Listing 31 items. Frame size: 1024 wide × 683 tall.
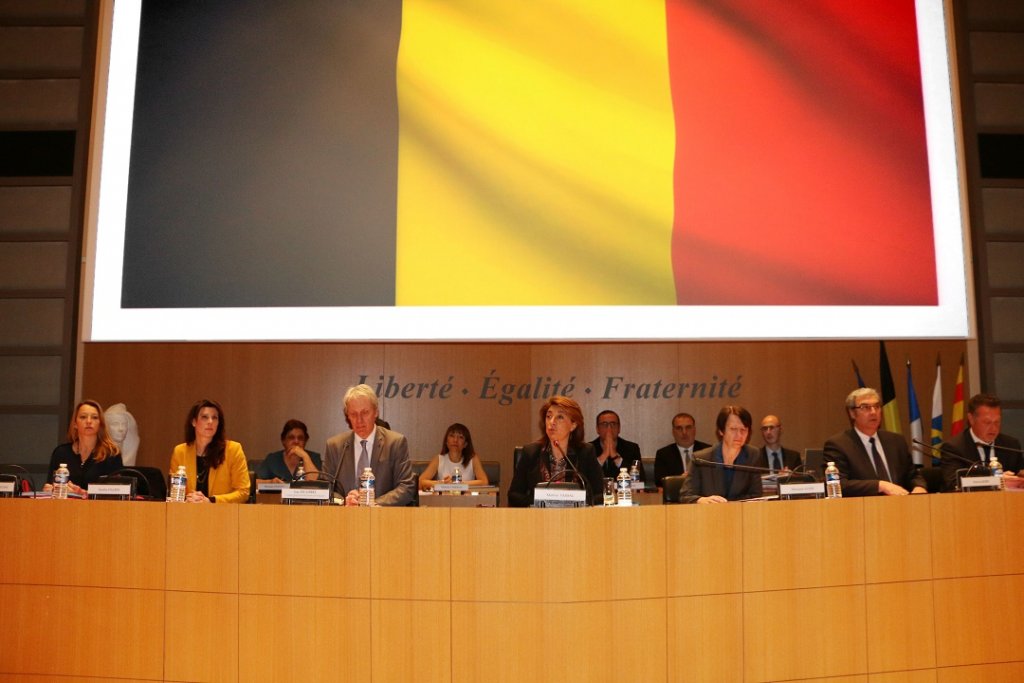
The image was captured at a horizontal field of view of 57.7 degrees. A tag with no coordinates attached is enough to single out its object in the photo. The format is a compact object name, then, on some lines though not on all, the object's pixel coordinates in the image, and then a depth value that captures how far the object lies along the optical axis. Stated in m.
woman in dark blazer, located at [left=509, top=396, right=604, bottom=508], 3.99
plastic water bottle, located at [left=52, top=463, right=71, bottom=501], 3.81
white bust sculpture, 6.26
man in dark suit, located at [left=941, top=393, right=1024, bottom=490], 4.47
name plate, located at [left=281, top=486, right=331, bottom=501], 3.49
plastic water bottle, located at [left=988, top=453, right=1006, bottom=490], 4.02
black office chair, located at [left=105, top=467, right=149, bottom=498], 3.69
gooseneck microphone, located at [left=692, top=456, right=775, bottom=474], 3.66
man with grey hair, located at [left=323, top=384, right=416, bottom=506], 4.07
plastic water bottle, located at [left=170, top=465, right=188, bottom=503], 3.72
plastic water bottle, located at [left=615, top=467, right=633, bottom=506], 3.54
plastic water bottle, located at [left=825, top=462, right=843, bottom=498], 3.70
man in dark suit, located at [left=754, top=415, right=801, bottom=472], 5.45
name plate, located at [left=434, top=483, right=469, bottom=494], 4.23
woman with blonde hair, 4.20
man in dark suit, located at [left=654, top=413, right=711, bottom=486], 6.07
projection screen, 6.09
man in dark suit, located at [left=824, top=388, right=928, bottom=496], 4.21
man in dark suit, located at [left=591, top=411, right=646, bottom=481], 5.98
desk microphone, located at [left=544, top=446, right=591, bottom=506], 3.58
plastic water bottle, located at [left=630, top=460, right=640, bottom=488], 5.61
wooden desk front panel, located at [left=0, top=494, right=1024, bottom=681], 3.19
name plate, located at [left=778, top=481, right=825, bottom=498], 3.55
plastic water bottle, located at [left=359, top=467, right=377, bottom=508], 3.72
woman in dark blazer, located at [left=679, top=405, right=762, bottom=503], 3.97
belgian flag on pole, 6.80
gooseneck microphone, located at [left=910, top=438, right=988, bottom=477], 4.02
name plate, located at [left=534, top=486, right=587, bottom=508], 3.34
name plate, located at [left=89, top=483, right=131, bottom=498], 3.64
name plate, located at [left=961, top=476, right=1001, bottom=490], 3.86
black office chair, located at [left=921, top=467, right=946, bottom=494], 4.34
